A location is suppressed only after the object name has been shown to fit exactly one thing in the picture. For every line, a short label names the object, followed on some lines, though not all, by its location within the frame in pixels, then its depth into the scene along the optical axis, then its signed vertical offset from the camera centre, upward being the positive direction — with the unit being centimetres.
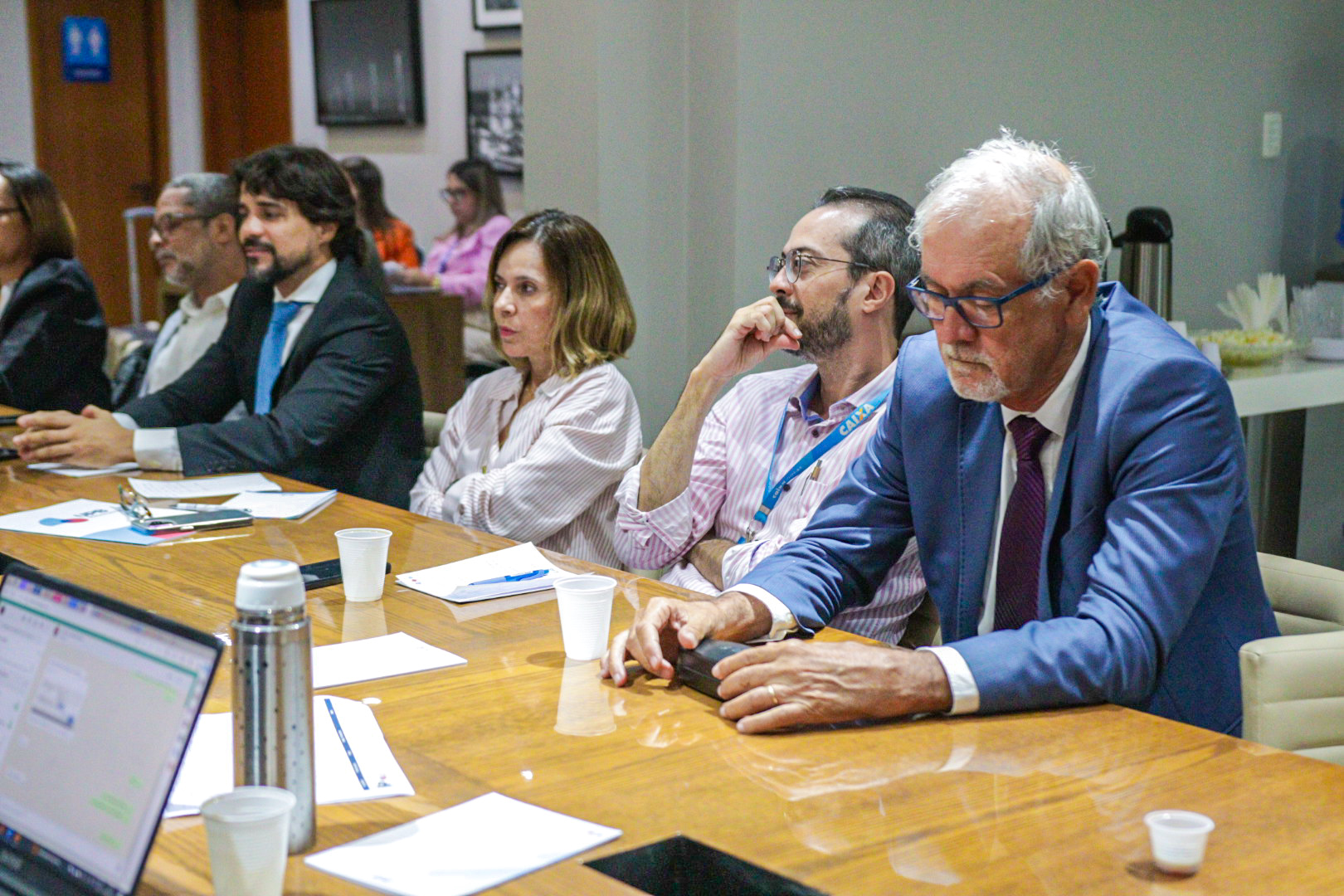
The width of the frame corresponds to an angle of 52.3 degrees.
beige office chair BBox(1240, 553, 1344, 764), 162 -59
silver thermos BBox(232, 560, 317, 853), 104 -37
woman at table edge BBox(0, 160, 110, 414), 402 -35
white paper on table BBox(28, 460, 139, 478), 295 -60
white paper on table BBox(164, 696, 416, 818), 125 -54
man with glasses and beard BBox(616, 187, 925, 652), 241 -38
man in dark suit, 300 -43
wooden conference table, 110 -55
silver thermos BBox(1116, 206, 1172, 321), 405 -19
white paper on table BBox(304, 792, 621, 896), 108 -54
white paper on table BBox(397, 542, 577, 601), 199 -57
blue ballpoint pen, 201 -56
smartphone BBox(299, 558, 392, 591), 201 -56
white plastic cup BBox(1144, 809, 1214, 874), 108 -50
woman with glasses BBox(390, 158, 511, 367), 664 -21
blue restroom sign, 837 +86
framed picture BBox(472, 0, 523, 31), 703 +90
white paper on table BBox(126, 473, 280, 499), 272 -59
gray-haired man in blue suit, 148 -41
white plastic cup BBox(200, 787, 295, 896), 97 -46
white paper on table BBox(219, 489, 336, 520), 251 -58
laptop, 97 -40
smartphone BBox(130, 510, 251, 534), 236 -57
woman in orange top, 686 -14
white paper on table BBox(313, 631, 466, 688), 160 -56
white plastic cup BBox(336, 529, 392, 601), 190 -51
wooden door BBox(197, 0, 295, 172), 873 +71
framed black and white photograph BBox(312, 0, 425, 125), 765 +72
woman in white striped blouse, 275 -44
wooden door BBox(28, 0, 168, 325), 836 +37
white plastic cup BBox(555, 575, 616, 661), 164 -50
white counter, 372 -54
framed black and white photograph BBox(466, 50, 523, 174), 714 +42
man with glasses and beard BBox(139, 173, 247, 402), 431 -20
